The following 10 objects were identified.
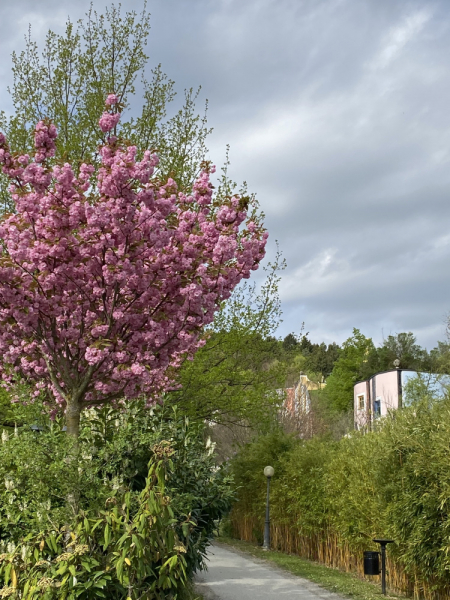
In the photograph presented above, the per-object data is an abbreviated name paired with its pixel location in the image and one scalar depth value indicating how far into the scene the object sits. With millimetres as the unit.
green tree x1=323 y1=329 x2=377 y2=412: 46750
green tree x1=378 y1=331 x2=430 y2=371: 46406
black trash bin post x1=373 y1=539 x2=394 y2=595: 9562
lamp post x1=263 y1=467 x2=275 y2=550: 16422
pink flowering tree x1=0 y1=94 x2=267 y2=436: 5906
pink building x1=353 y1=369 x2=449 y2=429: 26531
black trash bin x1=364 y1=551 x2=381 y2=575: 9750
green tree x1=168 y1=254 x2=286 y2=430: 12039
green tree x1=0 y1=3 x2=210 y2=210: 11883
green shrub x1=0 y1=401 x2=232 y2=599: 4953
